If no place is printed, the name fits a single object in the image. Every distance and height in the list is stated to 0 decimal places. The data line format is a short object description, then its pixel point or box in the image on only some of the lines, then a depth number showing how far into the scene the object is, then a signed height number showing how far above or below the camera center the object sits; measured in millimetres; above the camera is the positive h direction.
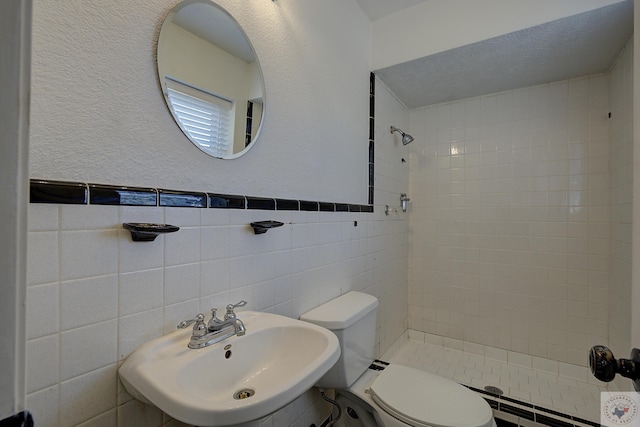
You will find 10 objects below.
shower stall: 1947 -7
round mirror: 903 +473
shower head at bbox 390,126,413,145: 2303 +614
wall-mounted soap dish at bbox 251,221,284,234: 1109 -43
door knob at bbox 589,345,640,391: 580 -296
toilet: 1197 -803
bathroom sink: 604 -410
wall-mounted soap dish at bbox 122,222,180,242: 742 -45
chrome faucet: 845 -352
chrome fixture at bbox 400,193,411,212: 2480 +129
